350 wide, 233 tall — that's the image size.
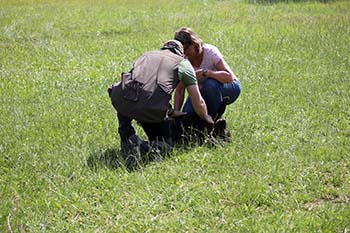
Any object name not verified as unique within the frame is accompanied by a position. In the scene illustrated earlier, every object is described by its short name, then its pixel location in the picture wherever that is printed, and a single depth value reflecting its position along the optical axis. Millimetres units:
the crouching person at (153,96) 9470
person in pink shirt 10322
